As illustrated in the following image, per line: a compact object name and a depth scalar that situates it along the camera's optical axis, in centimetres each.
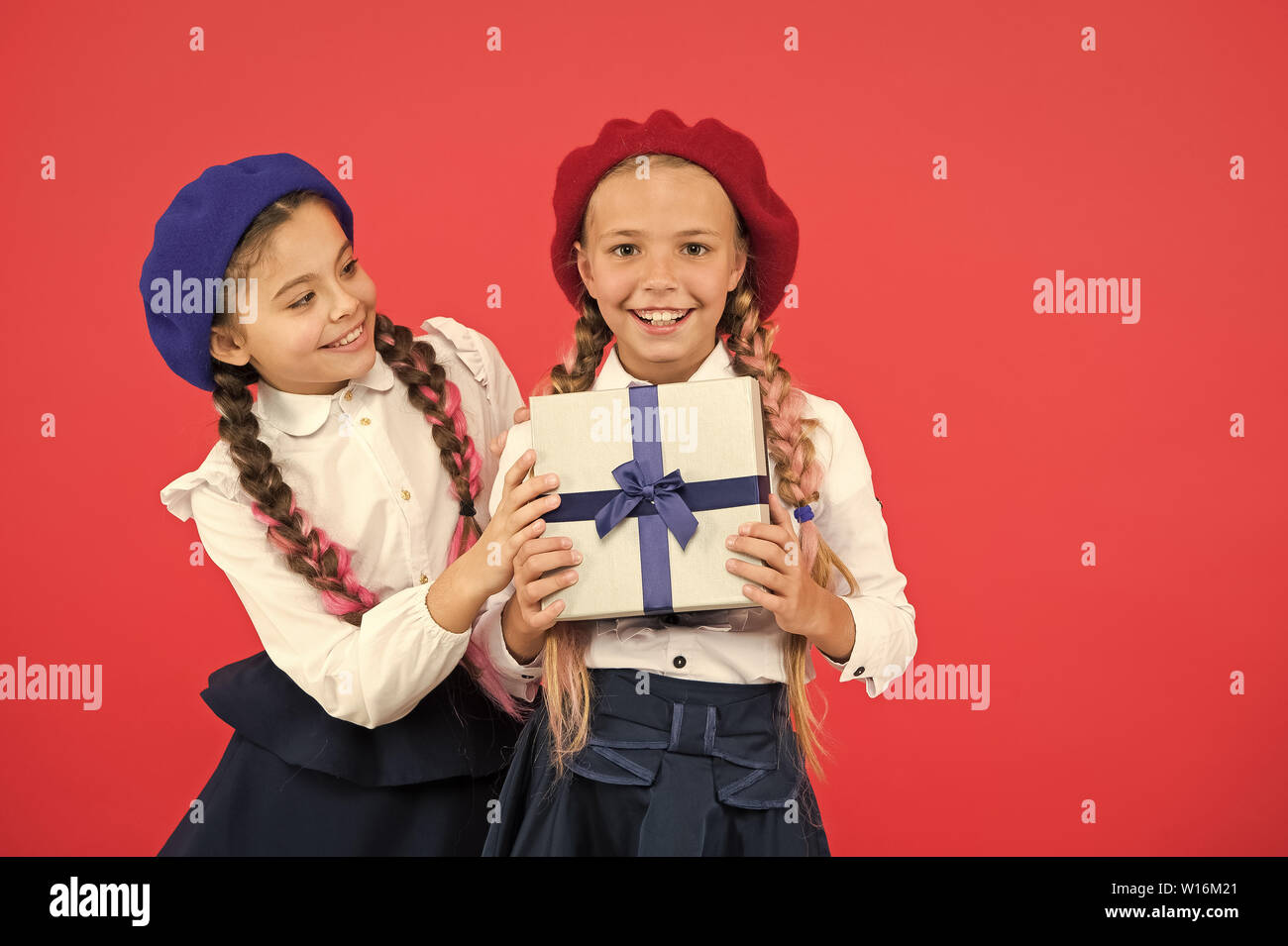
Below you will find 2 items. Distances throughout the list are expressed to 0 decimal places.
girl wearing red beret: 207
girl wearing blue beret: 214
